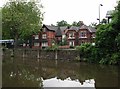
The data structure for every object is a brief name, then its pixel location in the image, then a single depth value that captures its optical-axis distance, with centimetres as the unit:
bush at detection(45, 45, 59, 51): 1711
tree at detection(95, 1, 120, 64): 1271
